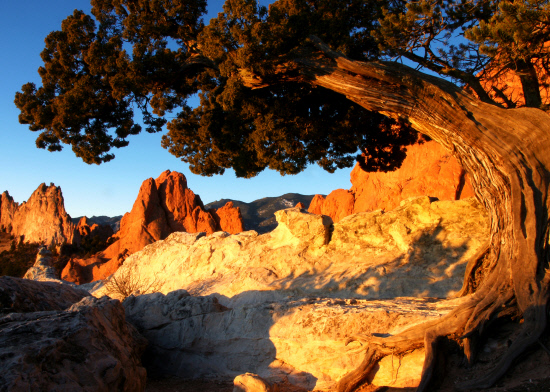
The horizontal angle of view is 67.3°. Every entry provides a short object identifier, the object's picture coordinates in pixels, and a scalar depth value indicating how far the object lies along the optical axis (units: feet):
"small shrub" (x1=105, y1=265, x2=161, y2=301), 39.50
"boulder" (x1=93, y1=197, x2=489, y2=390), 19.31
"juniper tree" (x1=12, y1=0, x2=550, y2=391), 18.13
